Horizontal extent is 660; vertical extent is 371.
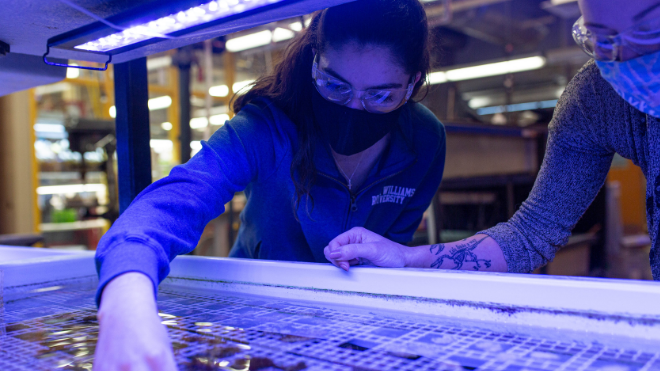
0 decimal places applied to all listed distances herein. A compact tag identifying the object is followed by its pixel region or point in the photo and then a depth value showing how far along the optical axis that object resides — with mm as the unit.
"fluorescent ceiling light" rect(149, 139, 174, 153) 6974
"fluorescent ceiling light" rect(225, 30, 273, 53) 4242
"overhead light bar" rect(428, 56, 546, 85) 6586
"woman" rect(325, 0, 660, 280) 709
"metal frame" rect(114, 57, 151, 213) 1252
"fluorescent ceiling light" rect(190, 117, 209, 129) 8938
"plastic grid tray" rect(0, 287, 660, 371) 567
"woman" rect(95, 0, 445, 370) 828
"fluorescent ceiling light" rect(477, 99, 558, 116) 10719
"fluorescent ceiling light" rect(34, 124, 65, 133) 5172
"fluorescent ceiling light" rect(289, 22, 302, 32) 3403
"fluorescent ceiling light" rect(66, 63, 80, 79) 3959
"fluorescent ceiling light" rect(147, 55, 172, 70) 5114
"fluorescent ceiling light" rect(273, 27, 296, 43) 4712
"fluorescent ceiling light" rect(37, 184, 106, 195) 5244
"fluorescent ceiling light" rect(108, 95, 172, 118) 6614
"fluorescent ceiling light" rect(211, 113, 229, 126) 8158
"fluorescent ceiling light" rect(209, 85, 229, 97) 7436
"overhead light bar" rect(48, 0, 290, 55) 801
